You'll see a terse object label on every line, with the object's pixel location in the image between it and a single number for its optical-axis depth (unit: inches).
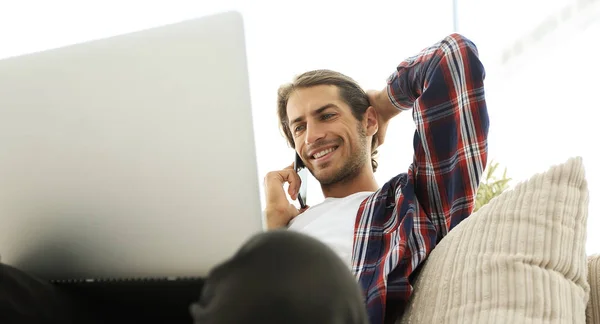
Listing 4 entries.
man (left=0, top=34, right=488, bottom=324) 13.5
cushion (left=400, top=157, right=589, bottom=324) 35.1
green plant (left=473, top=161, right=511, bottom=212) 98.3
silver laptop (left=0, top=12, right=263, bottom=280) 23.5
